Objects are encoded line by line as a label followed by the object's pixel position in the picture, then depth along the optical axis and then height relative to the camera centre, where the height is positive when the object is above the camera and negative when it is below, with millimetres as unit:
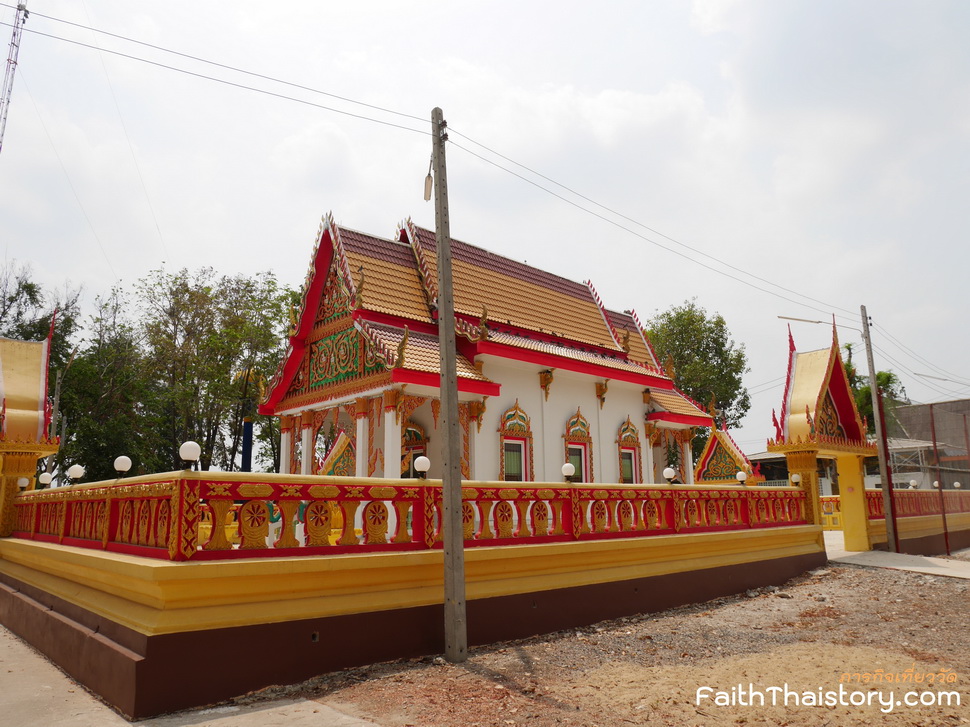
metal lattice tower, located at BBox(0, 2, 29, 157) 20438 +13473
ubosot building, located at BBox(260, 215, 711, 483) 11680 +1923
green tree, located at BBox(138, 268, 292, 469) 24781 +4750
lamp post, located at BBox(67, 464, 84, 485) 8828 +137
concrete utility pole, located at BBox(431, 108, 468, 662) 6492 +385
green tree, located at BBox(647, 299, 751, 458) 34844 +5926
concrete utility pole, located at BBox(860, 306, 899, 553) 14898 -351
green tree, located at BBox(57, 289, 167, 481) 26359 +3051
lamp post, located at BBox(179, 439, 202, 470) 5402 +222
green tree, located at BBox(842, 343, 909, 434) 33544 +4319
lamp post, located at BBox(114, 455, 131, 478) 6841 +175
